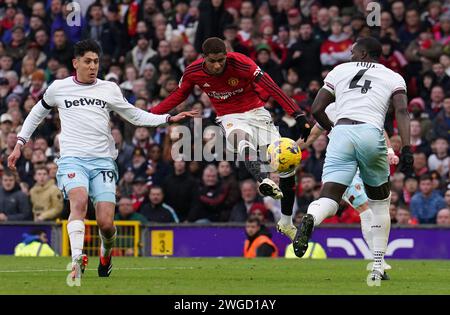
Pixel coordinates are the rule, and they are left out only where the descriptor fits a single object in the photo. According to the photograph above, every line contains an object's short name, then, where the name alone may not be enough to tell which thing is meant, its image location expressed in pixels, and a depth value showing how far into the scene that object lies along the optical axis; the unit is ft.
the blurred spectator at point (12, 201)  77.41
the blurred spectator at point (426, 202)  71.51
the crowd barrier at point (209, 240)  69.36
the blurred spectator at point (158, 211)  75.66
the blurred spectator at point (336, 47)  81.82
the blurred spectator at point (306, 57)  82.79
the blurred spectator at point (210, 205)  75.61
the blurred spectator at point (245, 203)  74.38
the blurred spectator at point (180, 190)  76.48
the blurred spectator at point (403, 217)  71.05
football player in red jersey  51.90
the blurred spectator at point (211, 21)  87.20
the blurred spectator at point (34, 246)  71.97
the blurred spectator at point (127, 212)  74.95
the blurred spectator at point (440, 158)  74.38
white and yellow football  50.67
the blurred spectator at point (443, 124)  76.18
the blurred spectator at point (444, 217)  70.13
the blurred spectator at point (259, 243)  70.49
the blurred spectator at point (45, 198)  76.59
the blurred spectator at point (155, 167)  78.64
